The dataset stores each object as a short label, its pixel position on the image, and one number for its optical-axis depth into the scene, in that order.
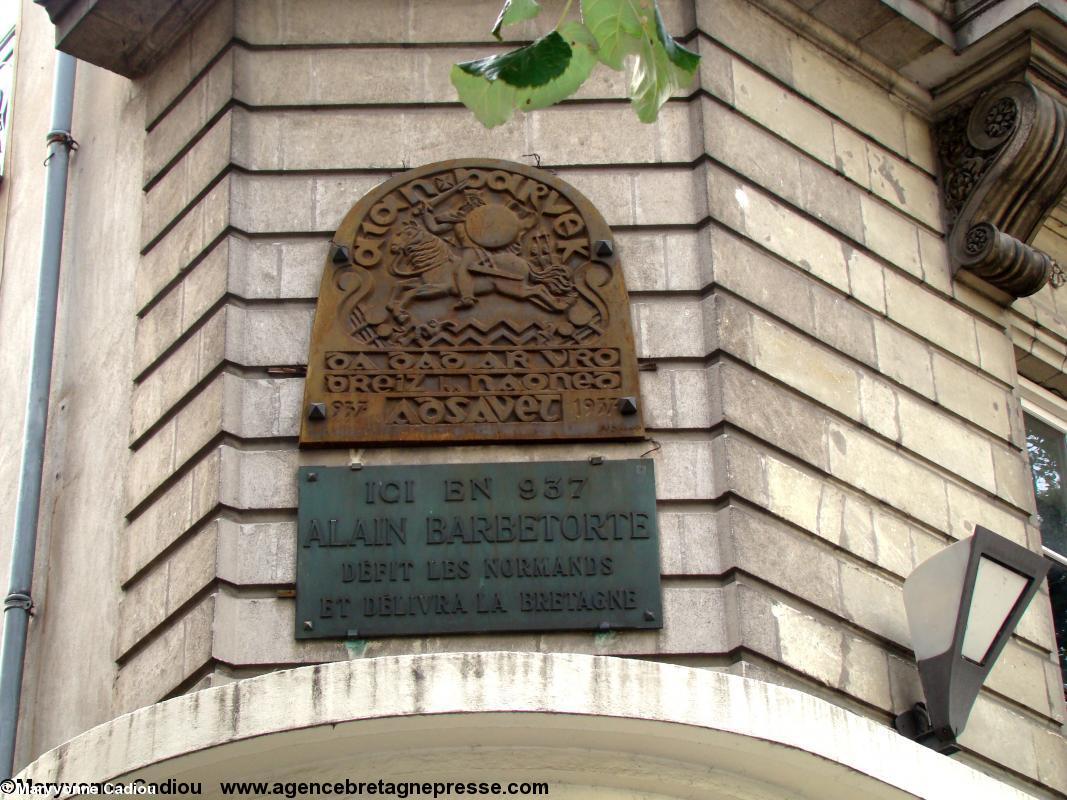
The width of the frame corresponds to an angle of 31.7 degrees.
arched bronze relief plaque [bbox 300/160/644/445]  9.41
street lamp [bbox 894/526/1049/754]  9.10
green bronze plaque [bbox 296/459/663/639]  8.94
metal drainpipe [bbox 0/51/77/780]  10.13
